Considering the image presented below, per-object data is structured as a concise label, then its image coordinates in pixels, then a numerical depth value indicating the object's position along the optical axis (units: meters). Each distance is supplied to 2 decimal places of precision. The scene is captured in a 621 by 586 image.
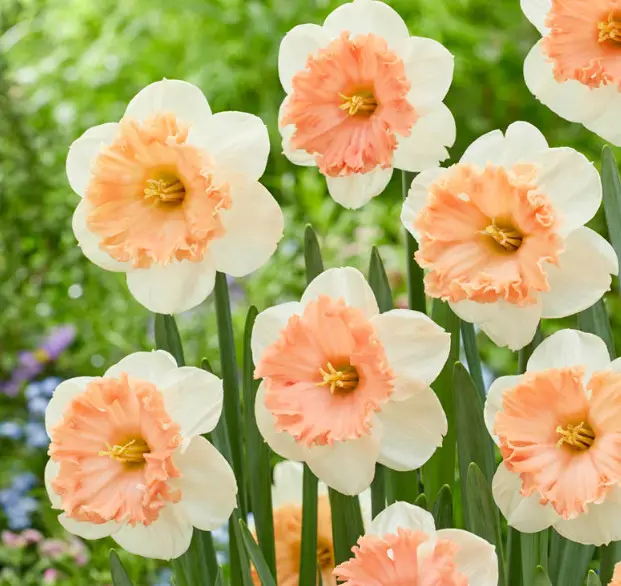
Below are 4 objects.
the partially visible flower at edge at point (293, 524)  1.36
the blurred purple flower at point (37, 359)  3.26
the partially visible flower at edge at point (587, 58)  1.22
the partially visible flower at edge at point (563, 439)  1.18
